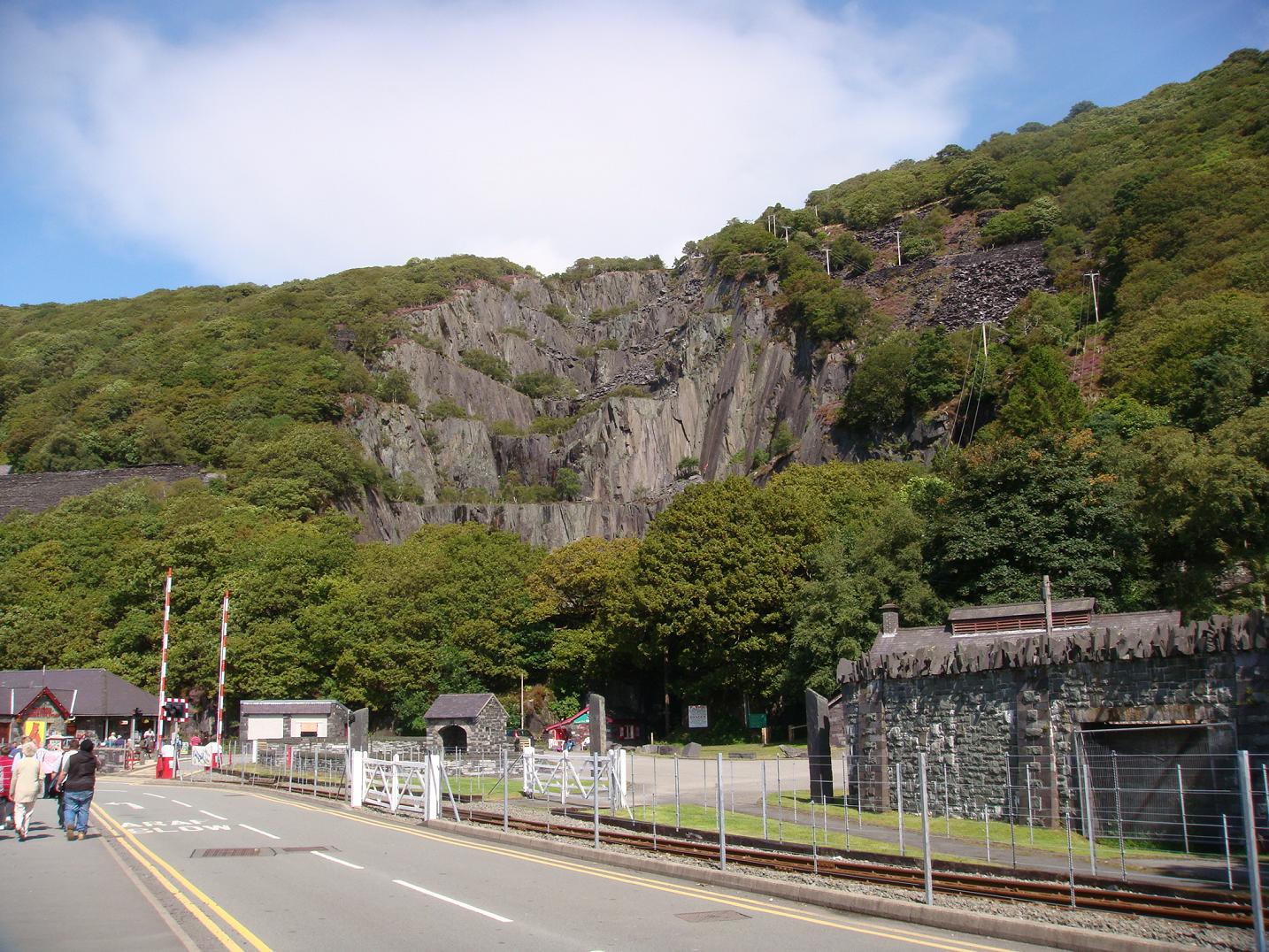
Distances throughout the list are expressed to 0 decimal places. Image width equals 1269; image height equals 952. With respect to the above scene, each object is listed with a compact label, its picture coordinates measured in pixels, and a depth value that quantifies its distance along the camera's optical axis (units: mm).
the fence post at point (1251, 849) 8117
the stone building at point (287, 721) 49312
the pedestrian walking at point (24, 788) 18344
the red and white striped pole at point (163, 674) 44969
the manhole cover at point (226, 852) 16266
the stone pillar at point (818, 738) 23609
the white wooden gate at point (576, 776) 19812
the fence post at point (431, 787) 22031
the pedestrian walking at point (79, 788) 18469
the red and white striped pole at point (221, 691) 44438
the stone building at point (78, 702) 51219
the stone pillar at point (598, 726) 26828
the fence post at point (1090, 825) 12430
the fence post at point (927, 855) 11117
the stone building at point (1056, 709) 17484
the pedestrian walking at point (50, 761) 24469
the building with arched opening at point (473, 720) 45062
